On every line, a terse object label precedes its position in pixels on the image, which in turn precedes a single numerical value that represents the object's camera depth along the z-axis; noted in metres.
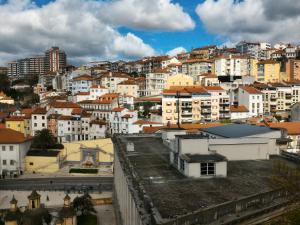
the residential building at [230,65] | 98.44
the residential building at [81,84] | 100.31
